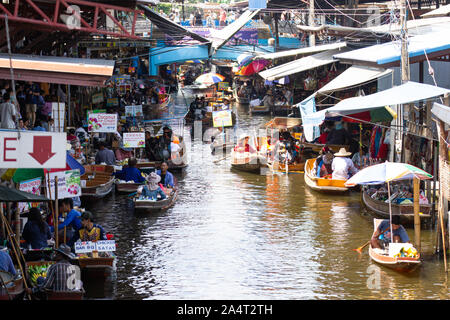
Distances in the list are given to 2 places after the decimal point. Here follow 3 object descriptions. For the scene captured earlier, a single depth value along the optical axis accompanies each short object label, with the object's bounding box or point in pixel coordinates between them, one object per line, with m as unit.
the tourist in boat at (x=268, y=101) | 40.08
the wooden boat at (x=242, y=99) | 47.08
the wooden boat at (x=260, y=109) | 40.25
